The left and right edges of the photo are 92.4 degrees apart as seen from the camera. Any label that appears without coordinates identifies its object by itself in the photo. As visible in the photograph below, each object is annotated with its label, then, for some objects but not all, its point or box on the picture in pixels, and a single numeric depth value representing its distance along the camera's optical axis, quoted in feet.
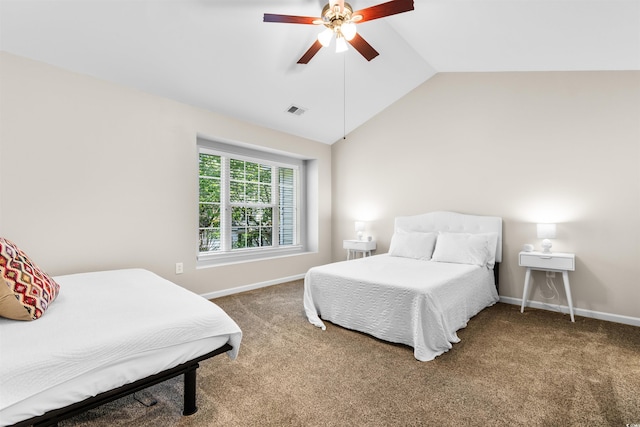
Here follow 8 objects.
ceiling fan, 6.72
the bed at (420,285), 7.71
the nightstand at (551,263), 9.83
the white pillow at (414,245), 12.51
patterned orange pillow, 4.69
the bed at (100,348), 3.69
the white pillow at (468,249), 11.16
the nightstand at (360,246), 15.44
